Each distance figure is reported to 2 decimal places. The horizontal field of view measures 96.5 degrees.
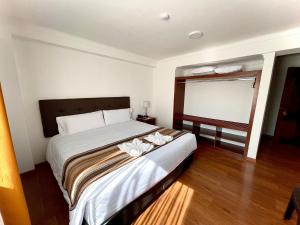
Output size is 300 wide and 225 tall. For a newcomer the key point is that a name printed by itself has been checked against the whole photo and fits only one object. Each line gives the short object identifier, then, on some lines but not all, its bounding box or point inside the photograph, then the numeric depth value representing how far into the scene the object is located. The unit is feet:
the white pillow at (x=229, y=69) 8.80
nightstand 11.90
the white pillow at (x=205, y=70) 9.87
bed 3.61
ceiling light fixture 6.99
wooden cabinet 8.55
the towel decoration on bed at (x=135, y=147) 5.34
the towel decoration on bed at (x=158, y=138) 6.48
